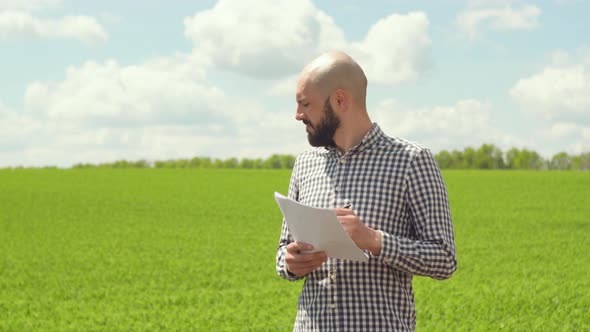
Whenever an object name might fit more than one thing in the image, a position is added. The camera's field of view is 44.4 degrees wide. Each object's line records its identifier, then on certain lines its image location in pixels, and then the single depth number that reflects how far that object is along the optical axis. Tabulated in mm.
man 2768
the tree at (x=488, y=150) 42781
